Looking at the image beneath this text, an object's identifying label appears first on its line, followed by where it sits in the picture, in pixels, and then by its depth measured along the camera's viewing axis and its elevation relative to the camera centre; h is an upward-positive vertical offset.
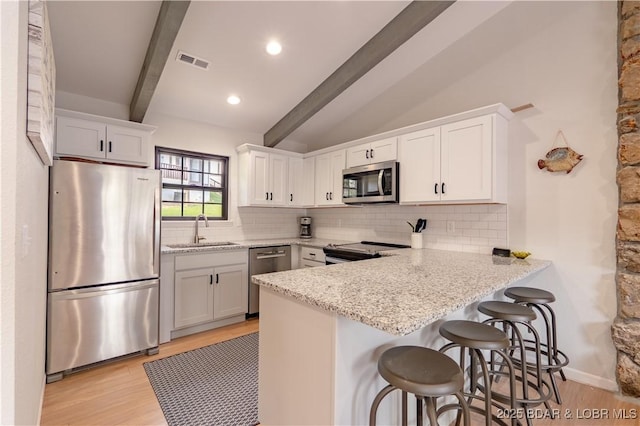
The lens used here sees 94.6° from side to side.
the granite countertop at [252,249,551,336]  1.09 -0.36
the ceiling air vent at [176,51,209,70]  2.70 +1.45
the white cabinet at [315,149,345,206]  3.89 +0.51
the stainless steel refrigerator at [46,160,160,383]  2.30 -0.43
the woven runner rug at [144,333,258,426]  1.91 -1.30
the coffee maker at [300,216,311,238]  4.66 -0.19
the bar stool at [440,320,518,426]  1.37 -0.61
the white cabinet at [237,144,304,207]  3.95 +0.52
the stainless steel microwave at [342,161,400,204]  3.19 +0.37
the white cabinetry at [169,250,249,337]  3.06 -0.84
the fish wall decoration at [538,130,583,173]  2.40 +0.48
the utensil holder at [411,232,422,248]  3.24 -0.27
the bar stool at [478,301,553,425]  1.70 -0.62
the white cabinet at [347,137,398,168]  3.29 +0.75
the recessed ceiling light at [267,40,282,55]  2.71 +1.56
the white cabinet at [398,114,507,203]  2.57 +0.51
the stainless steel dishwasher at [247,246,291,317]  3.58 -0.61
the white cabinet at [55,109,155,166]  2.62 +0.71
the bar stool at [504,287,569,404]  2.05 -0.61
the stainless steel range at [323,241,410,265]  3.16 -0.39
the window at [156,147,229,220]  3.62 +0.39
